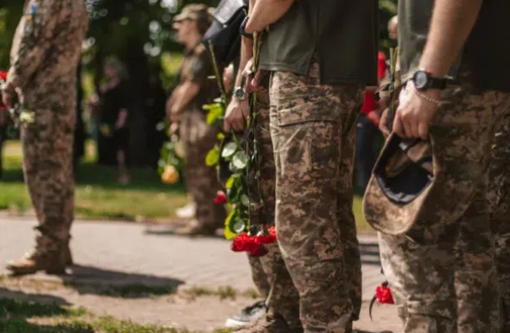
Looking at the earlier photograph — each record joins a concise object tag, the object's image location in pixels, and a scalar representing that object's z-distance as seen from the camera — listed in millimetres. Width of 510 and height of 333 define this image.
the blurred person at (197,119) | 15165
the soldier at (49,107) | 11007
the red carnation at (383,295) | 7053
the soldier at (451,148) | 4895
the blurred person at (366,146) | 17665
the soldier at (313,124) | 6524
